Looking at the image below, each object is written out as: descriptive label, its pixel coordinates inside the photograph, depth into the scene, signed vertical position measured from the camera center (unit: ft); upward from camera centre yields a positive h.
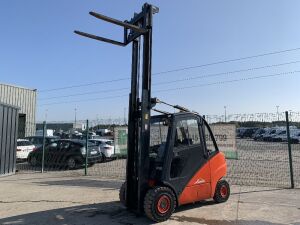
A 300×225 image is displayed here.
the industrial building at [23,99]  58.98 +9.99
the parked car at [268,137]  37.09 +0.09
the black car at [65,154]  34.81 -2.61
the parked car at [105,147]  39.57 -1.72
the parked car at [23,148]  38.75 -1.90
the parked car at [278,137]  40.99 +0.10
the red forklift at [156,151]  14.84 -0.94
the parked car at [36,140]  42.34 -0.58
